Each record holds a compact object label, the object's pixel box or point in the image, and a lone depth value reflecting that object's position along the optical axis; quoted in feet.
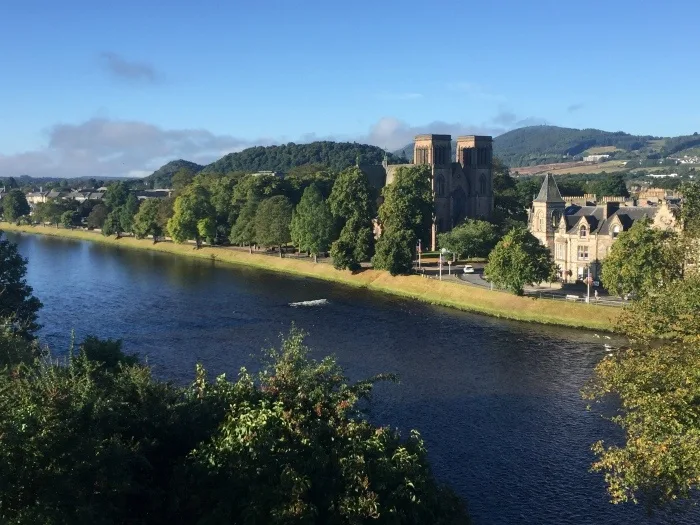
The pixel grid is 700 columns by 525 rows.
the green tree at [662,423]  72.49
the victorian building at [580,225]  255.91
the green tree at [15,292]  170.89
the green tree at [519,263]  231.30
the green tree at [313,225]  331.36
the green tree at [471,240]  307.37
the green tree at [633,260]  201.67
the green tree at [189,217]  411.13
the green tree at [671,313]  87.35
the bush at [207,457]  59.88
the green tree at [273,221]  357.82
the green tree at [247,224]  374.53
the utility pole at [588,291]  216.35
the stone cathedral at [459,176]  384.68
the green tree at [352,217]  306.55
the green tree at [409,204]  308.40
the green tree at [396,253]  284.61
